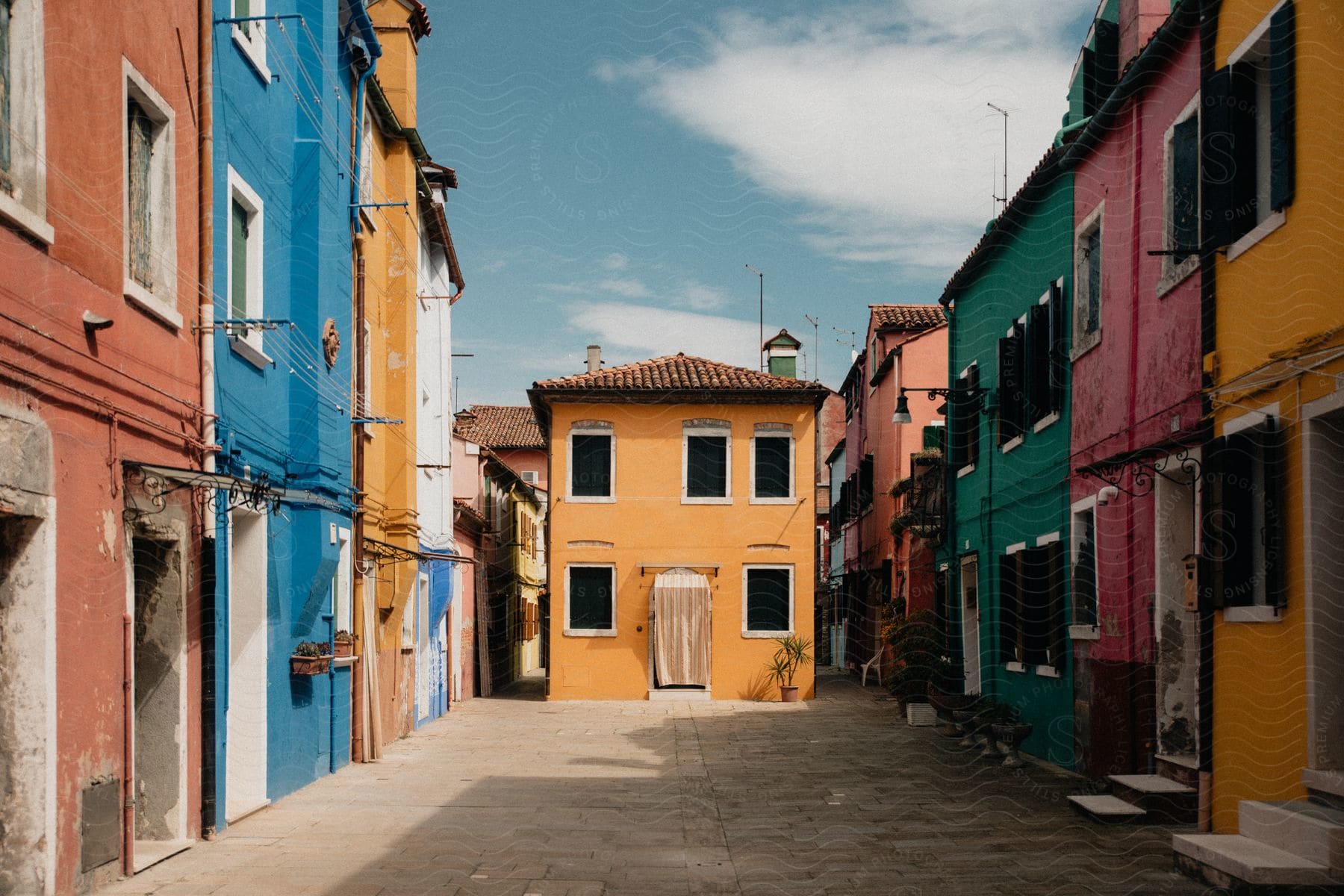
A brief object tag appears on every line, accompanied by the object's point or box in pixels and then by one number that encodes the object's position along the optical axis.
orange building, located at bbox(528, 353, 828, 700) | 26.25
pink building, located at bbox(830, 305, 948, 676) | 25.83
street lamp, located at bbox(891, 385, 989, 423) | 18.08
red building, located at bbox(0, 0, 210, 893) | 6.74
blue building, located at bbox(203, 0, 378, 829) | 10.12
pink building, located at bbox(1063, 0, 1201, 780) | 10.23
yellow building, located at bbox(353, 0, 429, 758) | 15.79
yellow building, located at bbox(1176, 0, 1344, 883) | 7.57
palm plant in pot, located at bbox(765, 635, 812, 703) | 25.86
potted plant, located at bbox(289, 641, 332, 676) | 12.32
